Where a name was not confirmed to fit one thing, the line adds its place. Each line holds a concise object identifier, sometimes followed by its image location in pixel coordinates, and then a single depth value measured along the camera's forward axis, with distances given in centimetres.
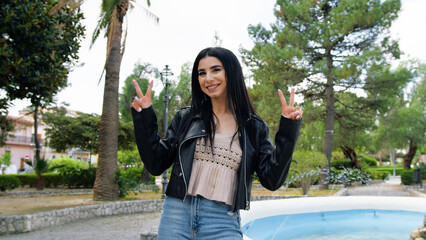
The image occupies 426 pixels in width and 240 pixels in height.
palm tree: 1198
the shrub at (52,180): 1945
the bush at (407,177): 1931
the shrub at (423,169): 2148
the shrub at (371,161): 3748
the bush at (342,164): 2527
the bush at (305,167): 1333
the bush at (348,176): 1905
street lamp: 1113
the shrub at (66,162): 2899
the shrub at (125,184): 1230
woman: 156
